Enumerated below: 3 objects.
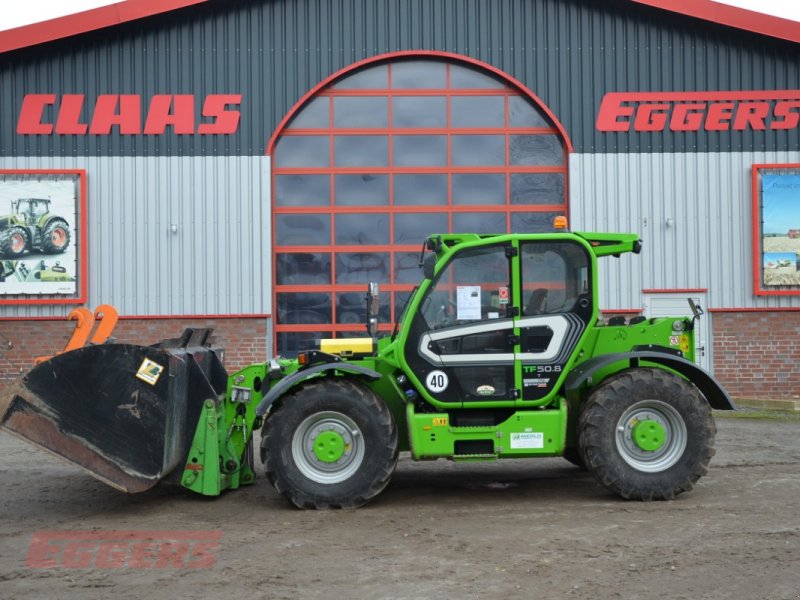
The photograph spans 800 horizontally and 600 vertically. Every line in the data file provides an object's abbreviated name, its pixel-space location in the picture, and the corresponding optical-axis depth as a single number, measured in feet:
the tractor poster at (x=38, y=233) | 60.18
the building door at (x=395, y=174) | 61.98
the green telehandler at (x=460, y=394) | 27.25
